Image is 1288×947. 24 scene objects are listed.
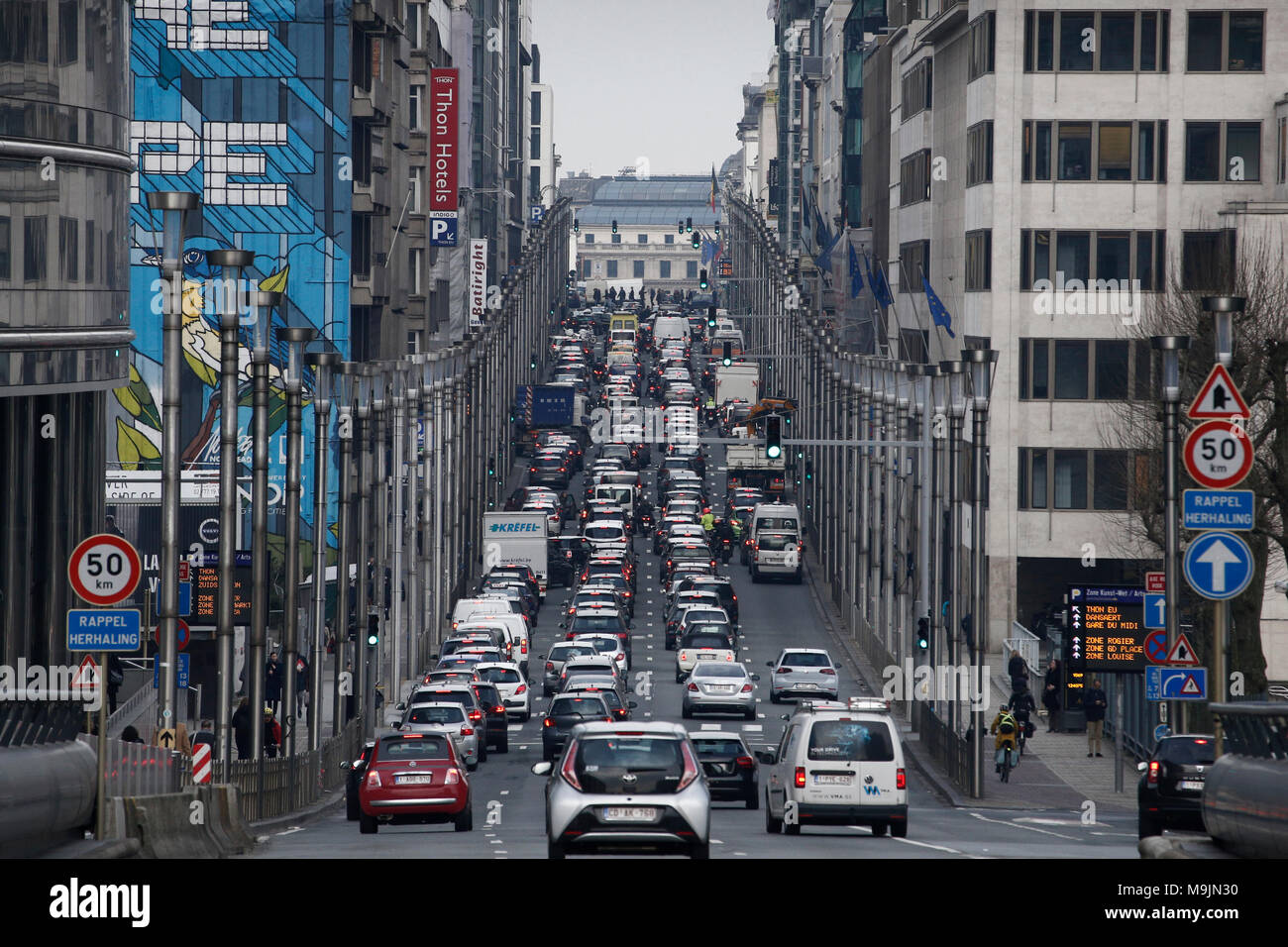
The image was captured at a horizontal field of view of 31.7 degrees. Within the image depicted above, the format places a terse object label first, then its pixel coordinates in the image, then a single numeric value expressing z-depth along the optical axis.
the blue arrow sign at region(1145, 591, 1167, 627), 34.53
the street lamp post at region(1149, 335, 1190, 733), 32.69
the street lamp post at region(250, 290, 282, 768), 34.31
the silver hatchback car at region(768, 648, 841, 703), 54.16
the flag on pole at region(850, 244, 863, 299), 78.81
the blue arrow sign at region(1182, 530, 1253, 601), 19.11
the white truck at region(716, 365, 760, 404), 134.00
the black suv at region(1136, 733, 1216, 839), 27.80
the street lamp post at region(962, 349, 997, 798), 42.82
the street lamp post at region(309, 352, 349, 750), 41.53
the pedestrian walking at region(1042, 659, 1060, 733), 51.06
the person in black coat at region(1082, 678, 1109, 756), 45.53
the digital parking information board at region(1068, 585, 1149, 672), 39.78
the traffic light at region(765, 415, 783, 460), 48.43
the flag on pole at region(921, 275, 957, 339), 57.38
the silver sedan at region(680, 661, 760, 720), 50.34
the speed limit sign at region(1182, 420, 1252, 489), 18.70
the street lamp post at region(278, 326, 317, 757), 38.15
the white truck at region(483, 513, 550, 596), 80.44
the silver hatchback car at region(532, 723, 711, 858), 19.81
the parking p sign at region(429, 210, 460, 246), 108.50
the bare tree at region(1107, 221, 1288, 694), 41.16
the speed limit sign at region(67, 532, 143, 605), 19.19
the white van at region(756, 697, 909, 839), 26.48
